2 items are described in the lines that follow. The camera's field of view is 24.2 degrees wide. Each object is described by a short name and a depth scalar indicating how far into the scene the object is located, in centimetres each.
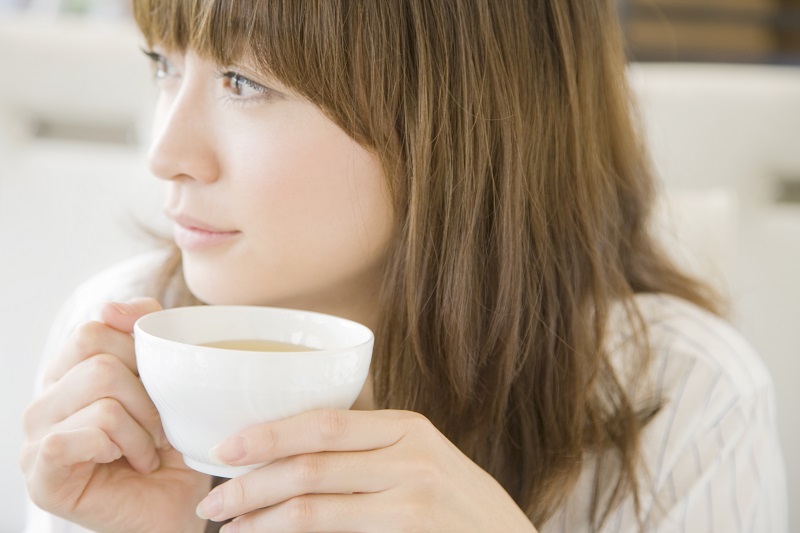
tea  81
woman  83
